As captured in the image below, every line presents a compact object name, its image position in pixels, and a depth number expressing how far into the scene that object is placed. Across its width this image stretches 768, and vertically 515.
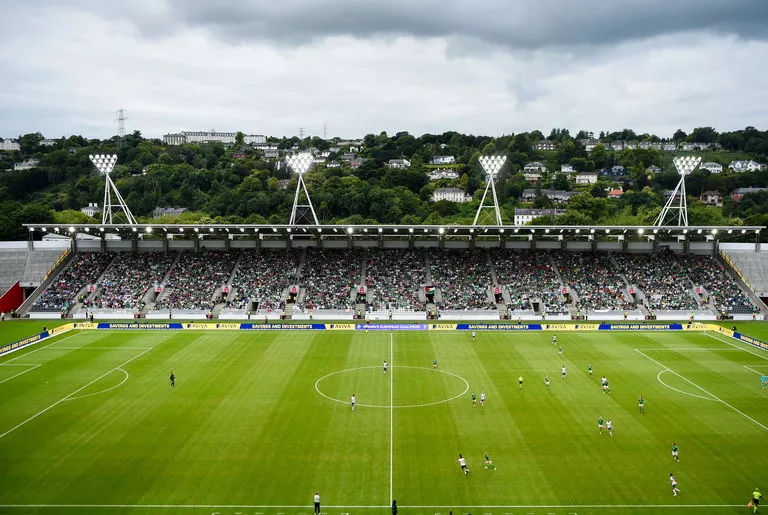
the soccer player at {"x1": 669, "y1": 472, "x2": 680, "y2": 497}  25.98
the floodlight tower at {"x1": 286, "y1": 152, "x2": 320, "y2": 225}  70.68
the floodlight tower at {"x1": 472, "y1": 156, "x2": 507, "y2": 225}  71.50
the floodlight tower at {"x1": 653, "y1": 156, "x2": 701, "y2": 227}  70.44
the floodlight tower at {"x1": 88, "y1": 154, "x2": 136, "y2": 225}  71.44
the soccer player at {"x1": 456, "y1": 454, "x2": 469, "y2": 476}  27.86
